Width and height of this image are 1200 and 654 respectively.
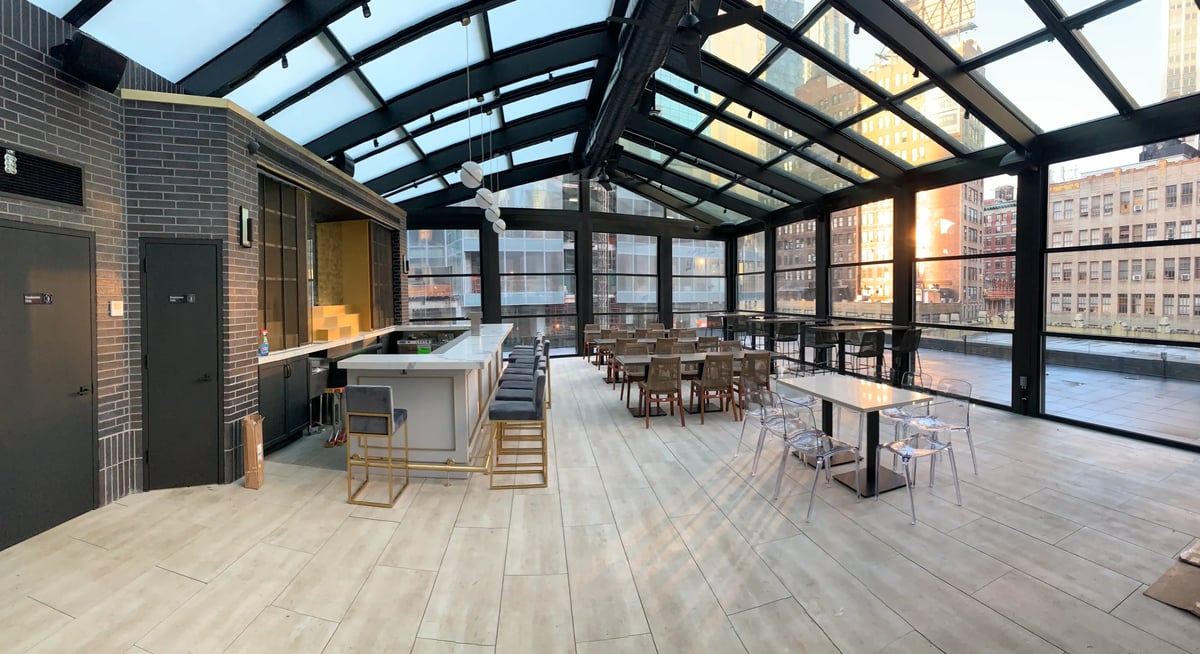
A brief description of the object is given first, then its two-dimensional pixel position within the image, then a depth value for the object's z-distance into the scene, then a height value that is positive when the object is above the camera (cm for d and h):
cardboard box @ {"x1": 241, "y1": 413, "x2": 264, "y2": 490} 385 -108
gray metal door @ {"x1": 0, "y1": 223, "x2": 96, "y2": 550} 294 -40
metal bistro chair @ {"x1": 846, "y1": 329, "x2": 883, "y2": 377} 731 -49
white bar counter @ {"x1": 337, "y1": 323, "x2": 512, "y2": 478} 403 -69
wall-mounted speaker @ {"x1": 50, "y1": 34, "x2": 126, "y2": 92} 309 +173
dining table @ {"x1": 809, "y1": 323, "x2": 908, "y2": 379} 722 -25
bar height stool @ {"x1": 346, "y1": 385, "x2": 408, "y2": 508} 348 -106
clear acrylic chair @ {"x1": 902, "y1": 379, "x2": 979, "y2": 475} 376 -86
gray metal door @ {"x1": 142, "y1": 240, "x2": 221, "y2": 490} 379 -34
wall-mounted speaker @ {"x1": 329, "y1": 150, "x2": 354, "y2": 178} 632 +208
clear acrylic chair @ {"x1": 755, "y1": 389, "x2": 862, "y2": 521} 349 -95
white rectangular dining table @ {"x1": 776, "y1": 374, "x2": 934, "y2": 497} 362 -67
